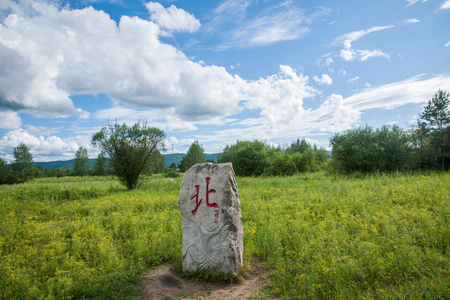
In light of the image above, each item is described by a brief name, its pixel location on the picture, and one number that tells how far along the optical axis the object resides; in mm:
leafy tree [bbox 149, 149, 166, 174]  19359
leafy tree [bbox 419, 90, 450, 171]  20703
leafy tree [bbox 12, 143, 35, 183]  39656
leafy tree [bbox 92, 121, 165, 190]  18203
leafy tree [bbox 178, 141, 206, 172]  52219
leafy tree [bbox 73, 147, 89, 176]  58312
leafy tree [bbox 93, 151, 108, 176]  18609
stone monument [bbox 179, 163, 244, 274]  5508
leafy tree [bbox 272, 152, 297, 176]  36719
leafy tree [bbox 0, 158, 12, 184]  36219
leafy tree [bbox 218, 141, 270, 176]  36438
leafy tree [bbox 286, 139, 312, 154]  80931
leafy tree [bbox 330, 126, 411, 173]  21406
